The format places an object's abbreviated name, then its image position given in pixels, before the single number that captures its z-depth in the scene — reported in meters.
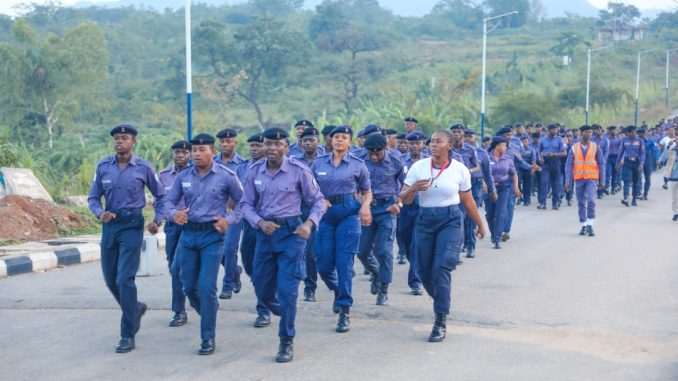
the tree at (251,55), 52.66
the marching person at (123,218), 7.90
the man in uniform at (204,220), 7.70
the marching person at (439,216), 8.18
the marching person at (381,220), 9.74
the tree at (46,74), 37.19
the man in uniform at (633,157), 21.77
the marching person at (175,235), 8.84
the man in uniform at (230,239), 9.91
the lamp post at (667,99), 65.57
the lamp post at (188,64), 15.84
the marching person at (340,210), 8.84
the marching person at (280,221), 7.61
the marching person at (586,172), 15.95
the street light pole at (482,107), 31.74
